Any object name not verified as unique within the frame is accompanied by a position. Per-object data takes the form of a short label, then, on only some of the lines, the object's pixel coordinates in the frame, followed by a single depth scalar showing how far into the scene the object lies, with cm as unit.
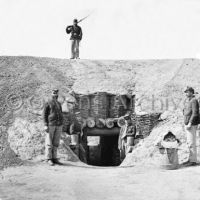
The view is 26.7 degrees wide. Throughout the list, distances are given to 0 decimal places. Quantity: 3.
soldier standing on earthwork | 2089
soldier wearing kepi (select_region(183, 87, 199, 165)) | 1150
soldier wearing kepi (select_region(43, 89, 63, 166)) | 1188
